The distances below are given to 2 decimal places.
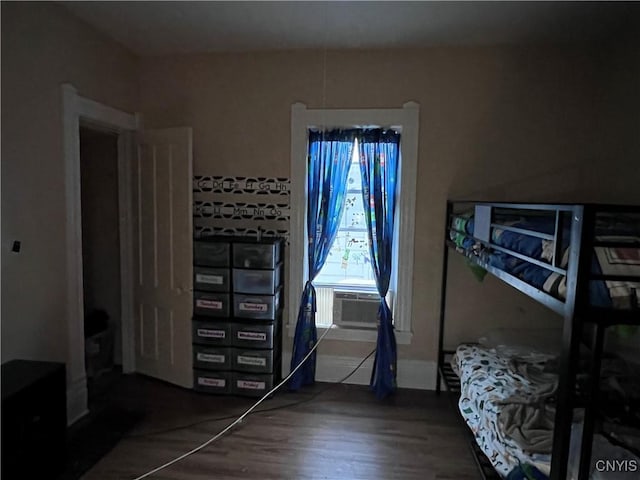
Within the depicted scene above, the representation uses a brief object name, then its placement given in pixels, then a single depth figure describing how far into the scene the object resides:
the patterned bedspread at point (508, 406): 1.58
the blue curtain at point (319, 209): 3.07
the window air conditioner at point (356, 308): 3.17
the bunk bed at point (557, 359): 1.15
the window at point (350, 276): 3.17
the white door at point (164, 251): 2.93
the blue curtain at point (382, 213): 3.02
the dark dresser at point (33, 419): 1.80
